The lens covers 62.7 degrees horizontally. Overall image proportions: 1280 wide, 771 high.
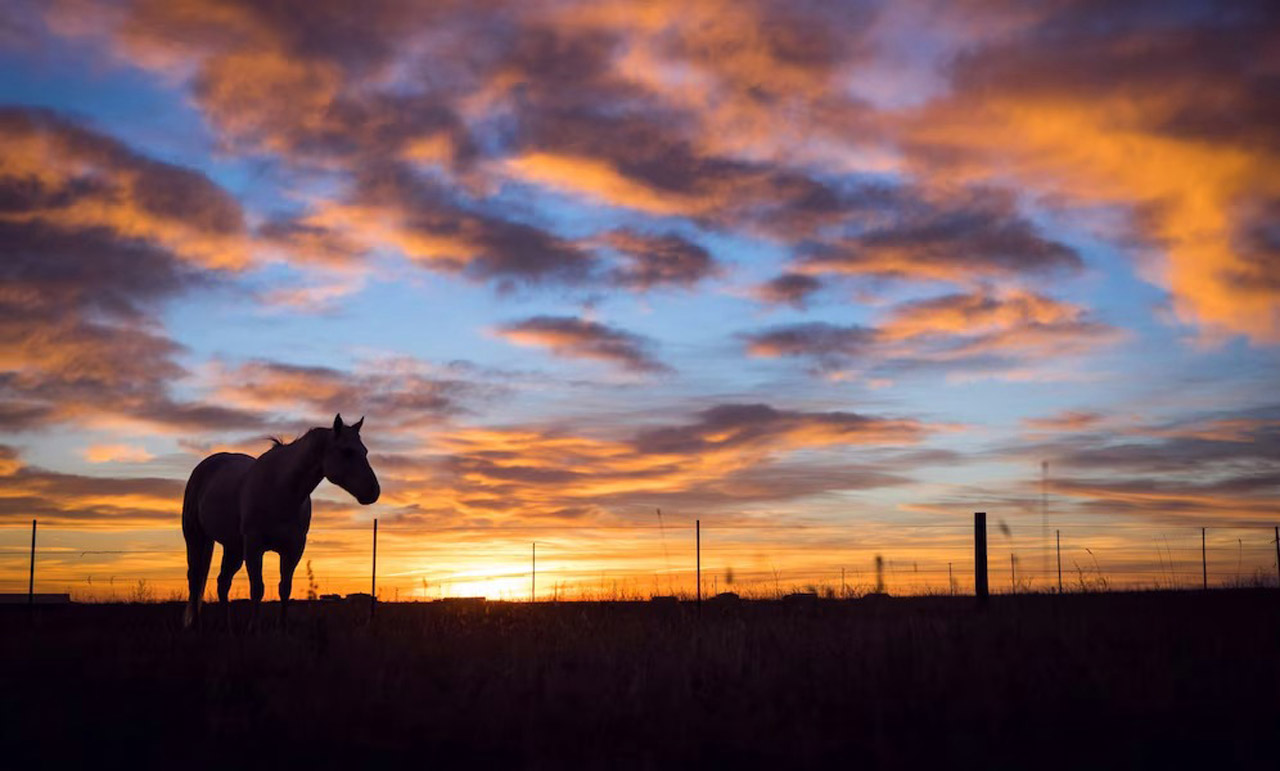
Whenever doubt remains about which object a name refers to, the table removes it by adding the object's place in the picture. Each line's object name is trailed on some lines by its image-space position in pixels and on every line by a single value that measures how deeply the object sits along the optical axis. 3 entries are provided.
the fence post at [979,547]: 17.84
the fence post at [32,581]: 26.51
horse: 14.70
